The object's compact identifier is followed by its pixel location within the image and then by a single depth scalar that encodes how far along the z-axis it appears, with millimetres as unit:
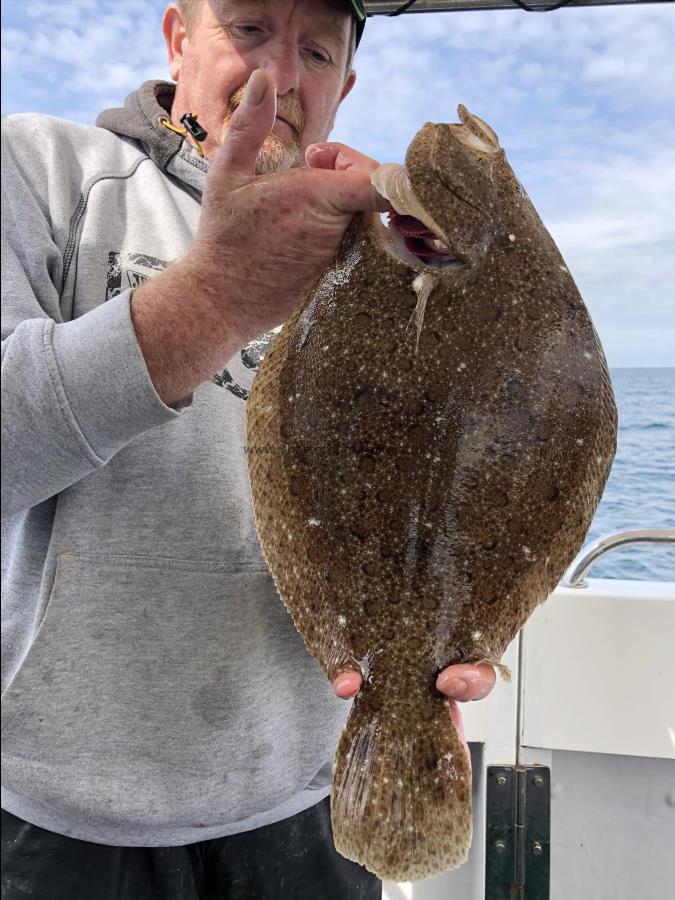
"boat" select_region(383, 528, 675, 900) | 2447
